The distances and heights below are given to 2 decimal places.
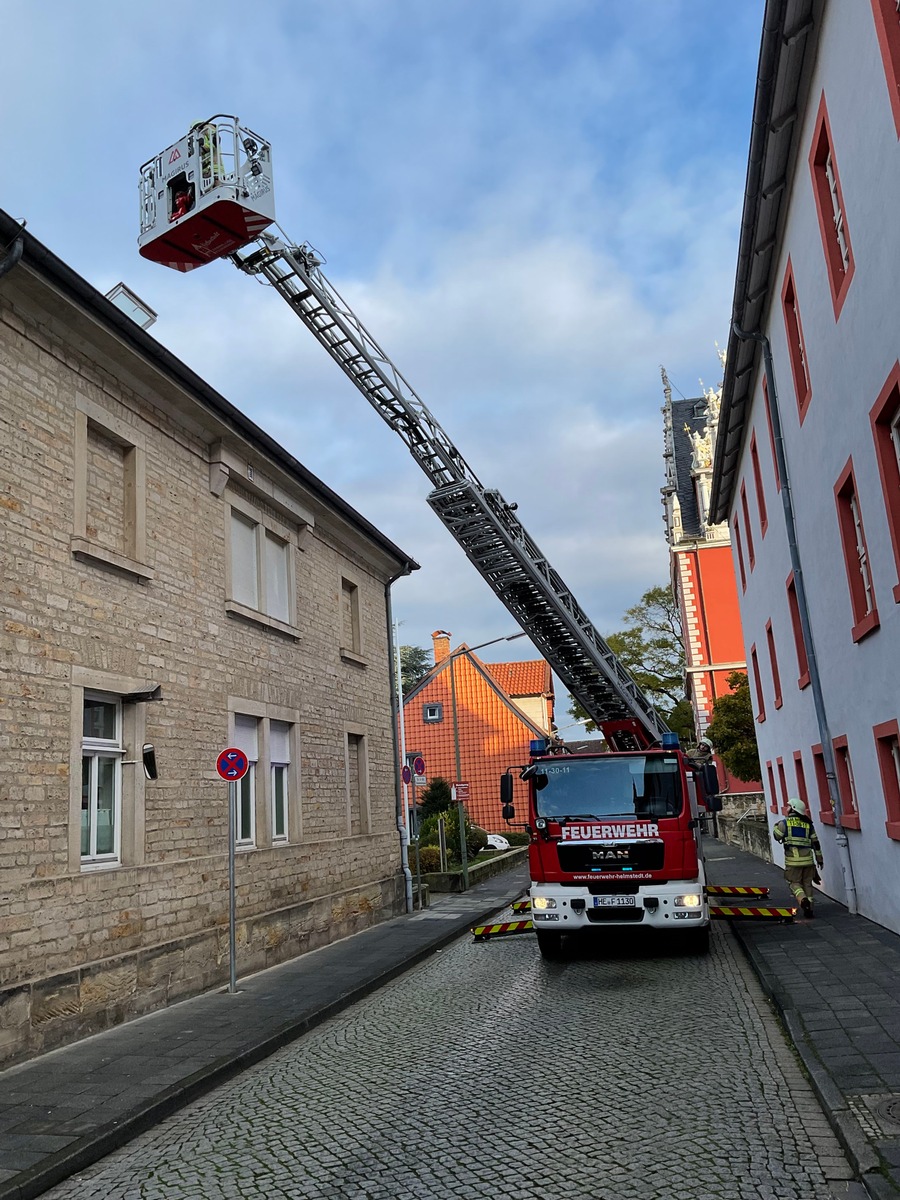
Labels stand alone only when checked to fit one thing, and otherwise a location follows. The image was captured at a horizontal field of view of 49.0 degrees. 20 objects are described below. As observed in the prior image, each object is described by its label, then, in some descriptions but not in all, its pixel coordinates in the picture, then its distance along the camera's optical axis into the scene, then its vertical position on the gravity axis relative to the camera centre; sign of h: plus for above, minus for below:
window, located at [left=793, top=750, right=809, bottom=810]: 16.98 +0.49
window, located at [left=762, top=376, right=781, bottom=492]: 14.82 +5.90
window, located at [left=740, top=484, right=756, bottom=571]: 20.73 +5.95
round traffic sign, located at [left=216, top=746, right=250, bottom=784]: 10.13 +0.84
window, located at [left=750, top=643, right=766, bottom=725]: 22.41 +2.71
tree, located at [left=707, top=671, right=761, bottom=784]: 33.06 +2.58
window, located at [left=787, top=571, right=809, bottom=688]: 15.54 +2.75
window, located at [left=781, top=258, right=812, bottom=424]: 12.83 +5.98
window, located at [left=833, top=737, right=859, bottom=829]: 12.44 +0.24
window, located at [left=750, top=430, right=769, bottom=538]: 17.93 +5.82
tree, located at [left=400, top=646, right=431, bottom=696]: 69.06 +11.85
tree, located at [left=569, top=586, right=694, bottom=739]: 50.81 +8.60
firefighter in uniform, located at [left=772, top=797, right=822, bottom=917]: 12.75 -0.54
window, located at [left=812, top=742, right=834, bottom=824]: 14.59 +0.33
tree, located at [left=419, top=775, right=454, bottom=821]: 37.47 +1.32
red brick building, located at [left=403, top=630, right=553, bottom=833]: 43.72 +4.43
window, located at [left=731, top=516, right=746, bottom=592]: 23.24 +6.03
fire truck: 11.02 +0.84
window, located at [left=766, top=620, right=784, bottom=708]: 19.33 +2.78
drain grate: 4.77 -1.54
